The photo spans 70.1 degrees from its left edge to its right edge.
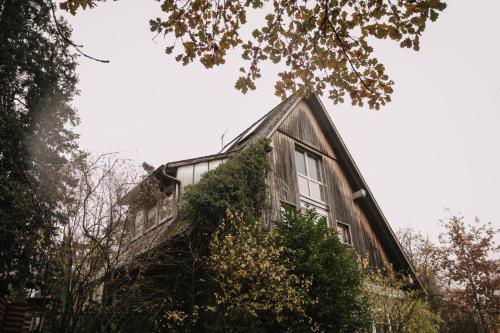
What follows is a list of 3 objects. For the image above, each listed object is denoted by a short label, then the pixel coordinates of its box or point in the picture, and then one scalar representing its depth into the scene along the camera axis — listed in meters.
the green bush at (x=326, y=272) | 8.83
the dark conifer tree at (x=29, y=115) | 13.31
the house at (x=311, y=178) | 13.08
